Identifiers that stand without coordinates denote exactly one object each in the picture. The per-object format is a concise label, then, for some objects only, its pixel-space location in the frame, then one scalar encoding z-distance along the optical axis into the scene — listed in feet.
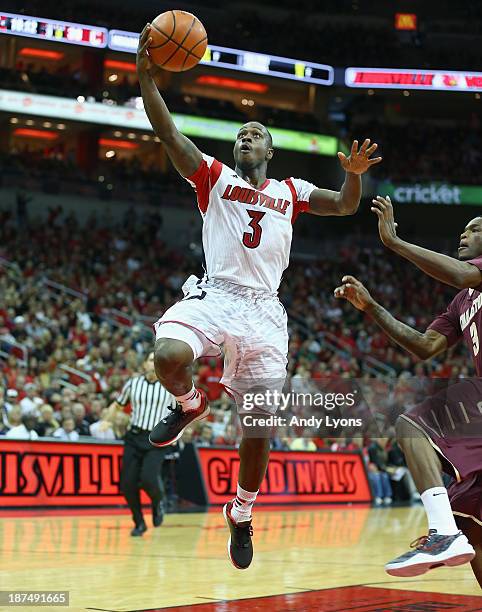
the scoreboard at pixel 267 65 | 107.34
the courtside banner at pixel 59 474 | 47.70
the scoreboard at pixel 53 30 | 91.66
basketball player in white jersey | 21.27
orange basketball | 21.09
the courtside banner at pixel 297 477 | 55.98
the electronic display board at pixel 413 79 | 117.50
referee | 41.29
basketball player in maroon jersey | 18.86
